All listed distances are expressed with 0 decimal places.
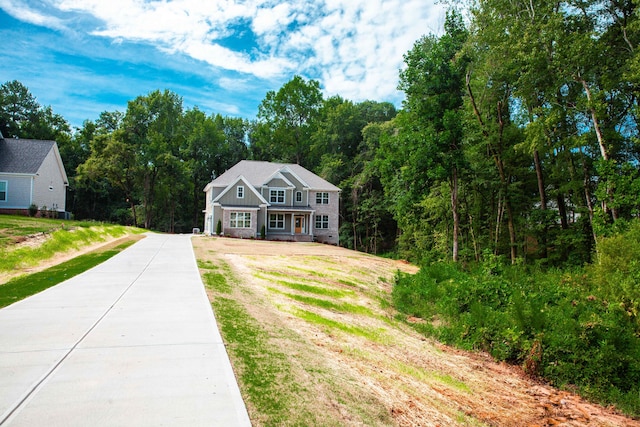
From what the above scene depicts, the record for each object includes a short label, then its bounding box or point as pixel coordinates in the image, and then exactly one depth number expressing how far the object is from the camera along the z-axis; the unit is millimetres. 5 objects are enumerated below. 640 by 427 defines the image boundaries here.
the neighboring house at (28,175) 29047
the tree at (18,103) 50500
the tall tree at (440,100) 21500
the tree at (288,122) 56031
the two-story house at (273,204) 34500
